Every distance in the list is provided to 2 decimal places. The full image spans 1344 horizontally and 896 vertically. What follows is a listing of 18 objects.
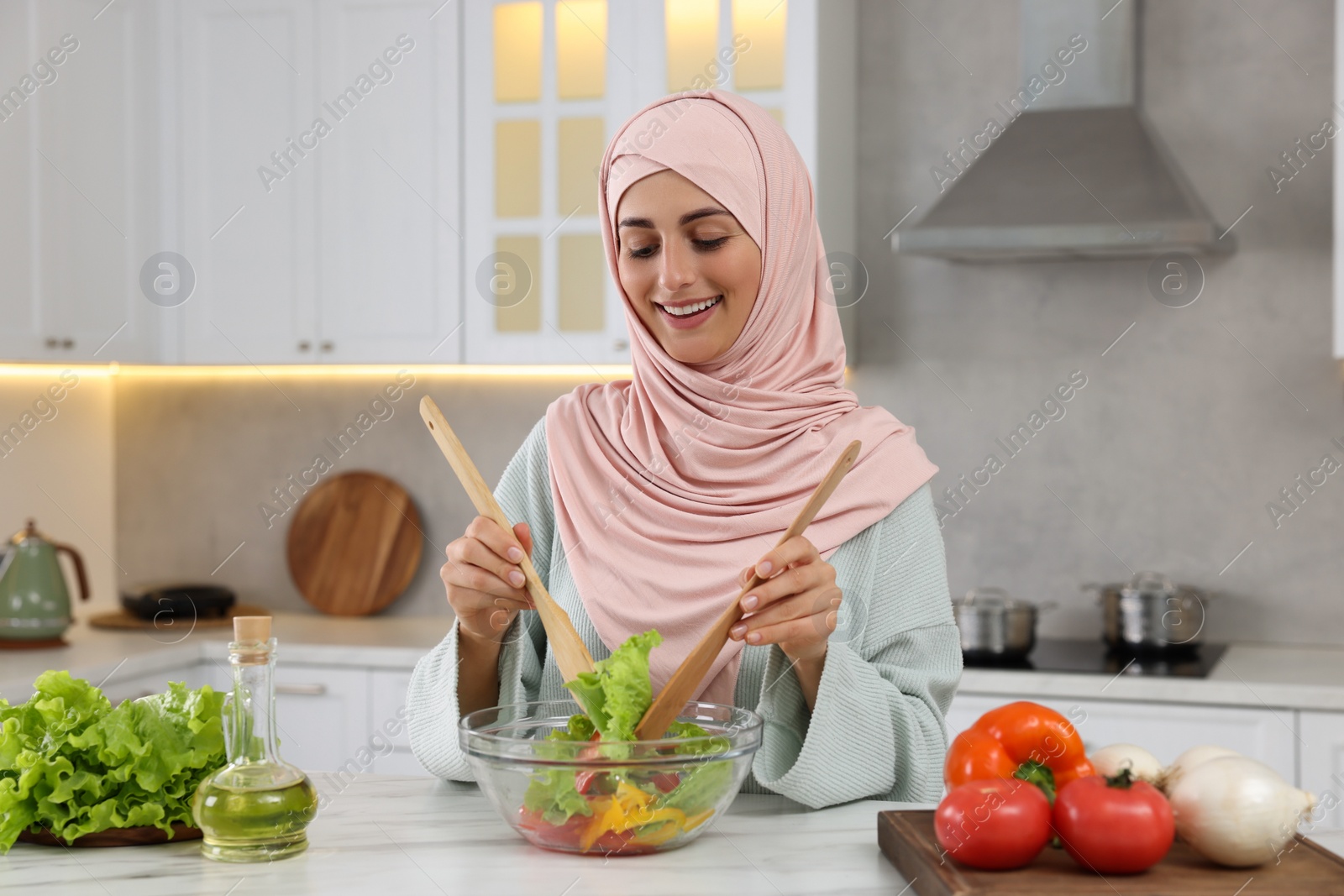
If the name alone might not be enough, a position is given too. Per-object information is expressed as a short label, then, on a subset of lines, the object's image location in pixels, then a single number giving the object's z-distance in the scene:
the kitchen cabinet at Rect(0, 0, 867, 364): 2.80
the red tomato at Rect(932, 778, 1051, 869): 0.88
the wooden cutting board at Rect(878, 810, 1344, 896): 0.85
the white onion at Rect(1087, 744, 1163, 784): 0.95
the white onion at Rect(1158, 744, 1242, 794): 0.93
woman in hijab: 1.21
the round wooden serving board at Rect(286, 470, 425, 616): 3.28
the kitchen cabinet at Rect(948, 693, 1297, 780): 2.34
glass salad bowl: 0.94
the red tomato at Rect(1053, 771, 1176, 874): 0.86
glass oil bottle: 0.93
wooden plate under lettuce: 1.01
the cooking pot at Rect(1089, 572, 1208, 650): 2.62
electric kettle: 2.77
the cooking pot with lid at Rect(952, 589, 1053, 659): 2.59
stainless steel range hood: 2.58
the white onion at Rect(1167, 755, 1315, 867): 0.87
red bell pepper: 0.97
